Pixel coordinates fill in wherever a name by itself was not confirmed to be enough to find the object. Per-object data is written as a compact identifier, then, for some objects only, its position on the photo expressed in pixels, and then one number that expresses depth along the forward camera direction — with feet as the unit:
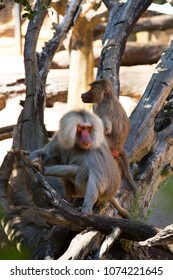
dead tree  23.85
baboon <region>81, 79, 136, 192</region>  31.48
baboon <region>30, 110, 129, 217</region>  25.86
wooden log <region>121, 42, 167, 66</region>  73.72
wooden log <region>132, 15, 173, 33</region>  80.12
